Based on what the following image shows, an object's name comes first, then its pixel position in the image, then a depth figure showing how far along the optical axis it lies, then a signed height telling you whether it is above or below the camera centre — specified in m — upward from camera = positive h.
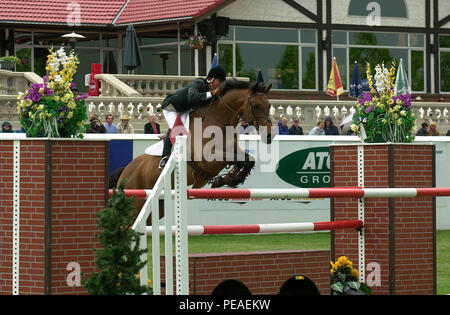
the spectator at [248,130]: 18.79 +0.82
